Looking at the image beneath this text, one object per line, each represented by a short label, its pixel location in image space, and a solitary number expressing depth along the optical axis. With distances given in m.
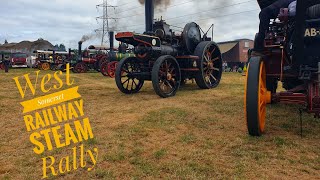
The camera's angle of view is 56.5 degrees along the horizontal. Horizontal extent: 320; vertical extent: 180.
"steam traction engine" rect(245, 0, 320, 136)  3.78
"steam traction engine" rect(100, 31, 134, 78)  17.41
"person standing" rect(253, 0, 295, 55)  4.54
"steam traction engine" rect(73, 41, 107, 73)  22.41
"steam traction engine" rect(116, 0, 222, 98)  8.52
